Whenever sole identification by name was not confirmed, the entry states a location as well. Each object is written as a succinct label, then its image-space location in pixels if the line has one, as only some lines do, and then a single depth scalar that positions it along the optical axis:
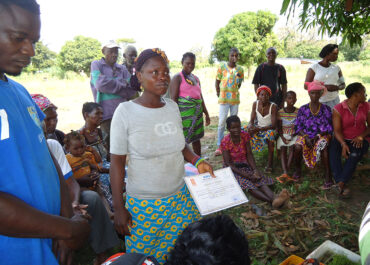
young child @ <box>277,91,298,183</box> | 4.53
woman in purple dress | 4.06
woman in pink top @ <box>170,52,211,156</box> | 4.54
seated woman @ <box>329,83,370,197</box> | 3.72
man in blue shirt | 0.87
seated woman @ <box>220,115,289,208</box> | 3.63
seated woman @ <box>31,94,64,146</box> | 2.80
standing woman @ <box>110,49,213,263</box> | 1.69
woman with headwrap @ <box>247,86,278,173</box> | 4.65
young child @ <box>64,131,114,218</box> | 2.82
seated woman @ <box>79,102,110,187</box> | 3.38
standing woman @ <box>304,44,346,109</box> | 4.73
